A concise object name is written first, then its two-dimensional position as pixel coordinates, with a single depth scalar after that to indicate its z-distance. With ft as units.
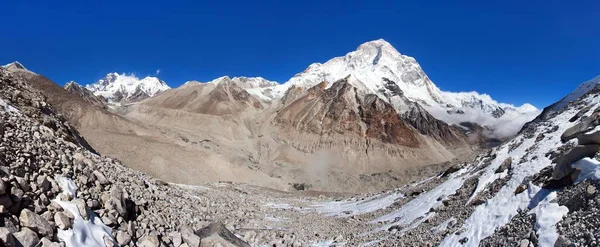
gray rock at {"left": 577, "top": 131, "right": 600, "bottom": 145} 39.80
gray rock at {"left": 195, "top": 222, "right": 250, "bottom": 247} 44.37
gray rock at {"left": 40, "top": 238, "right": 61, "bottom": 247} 25.44
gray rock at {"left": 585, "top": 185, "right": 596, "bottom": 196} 32.73
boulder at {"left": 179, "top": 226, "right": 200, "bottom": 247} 42.63
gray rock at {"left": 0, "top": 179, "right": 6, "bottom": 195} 25.37
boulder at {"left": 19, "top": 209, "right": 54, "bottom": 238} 25.54
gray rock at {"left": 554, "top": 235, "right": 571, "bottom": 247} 29.30
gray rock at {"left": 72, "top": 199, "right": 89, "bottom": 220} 31.17
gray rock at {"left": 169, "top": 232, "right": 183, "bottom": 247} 40.15
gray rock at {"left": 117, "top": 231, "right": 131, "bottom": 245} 32.99
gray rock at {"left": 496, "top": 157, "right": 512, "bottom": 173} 60.33
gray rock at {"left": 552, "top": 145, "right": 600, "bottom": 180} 39.11
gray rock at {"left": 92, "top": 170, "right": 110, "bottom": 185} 39.99
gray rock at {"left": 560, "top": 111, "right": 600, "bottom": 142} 51.81
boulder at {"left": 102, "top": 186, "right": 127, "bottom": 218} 36.66
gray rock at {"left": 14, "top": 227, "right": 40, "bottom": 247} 23.81
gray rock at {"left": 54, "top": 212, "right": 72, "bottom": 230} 27.86
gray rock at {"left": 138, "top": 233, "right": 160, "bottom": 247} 35.53
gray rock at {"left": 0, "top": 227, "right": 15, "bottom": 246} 22.09
